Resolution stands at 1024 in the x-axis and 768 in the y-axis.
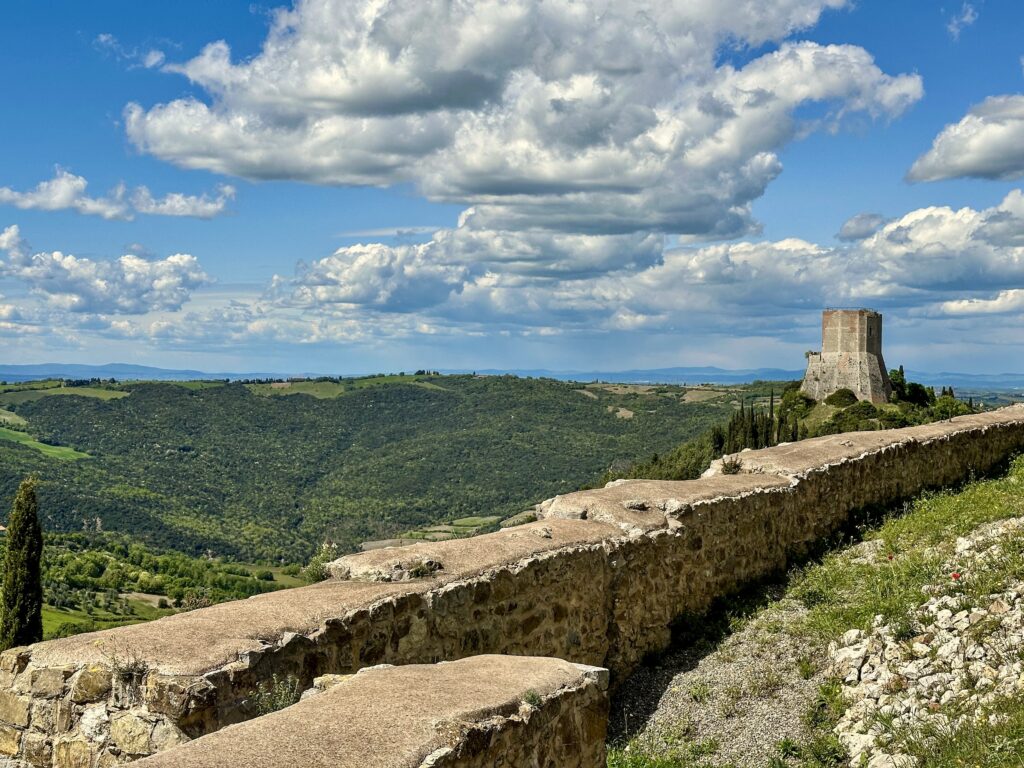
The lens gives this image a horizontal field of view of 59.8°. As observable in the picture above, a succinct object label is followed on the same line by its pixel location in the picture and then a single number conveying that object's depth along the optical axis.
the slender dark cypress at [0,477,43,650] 23.72
